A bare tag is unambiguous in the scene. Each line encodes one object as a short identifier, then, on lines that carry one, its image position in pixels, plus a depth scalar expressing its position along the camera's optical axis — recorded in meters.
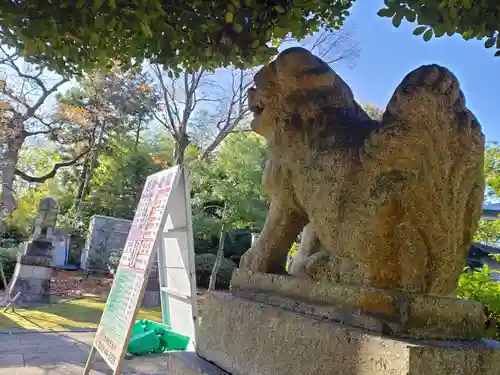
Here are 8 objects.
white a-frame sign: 3.32
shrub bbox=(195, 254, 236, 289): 13.53
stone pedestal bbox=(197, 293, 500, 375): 1.12
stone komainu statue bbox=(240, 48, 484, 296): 1.33
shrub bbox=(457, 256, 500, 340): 3.47
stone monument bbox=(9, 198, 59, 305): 9.14
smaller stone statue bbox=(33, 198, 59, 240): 10.12
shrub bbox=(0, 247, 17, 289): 11.93
